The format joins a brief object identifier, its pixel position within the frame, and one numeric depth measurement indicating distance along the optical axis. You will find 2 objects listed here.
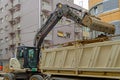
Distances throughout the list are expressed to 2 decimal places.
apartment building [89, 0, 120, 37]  7.86
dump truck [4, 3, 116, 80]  3.75
